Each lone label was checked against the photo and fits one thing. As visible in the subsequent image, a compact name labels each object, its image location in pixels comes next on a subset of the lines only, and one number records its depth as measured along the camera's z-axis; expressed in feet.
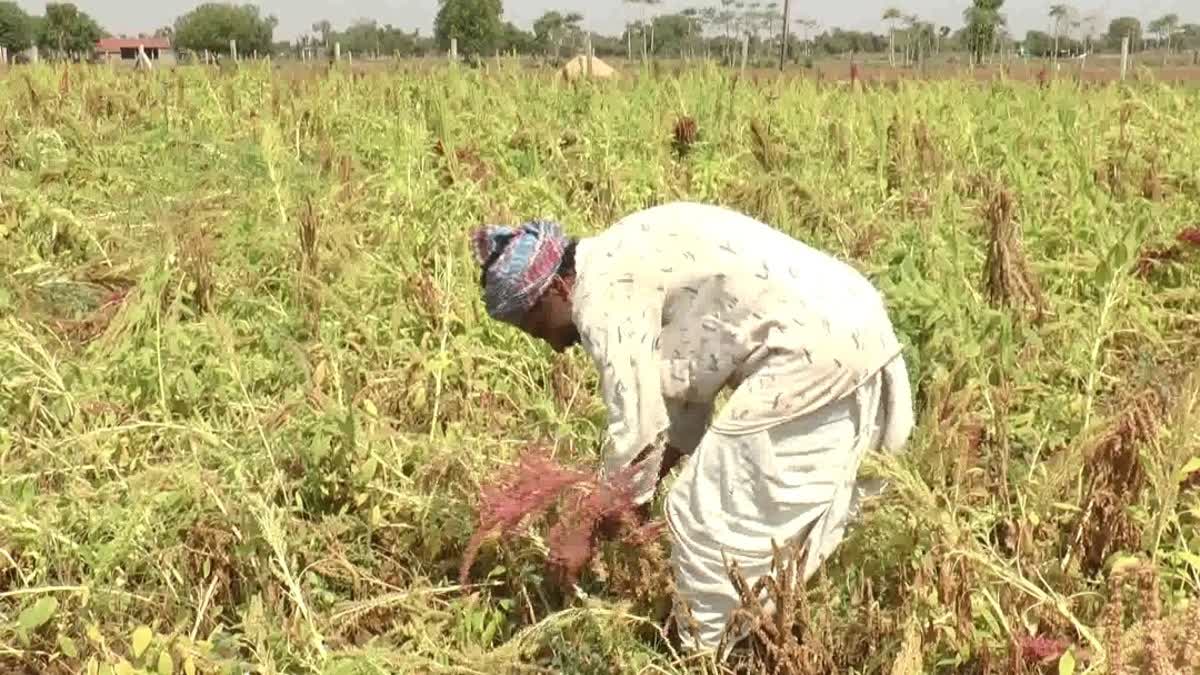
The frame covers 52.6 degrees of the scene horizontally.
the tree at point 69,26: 225.76
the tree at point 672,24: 265.85
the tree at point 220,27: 260.83
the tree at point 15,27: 226.38
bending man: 5.71
